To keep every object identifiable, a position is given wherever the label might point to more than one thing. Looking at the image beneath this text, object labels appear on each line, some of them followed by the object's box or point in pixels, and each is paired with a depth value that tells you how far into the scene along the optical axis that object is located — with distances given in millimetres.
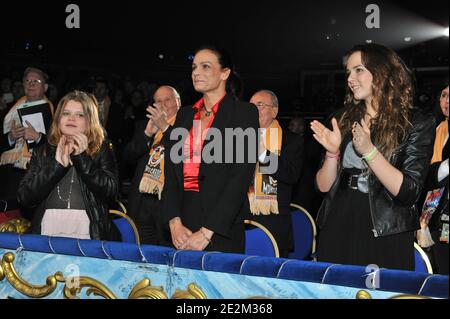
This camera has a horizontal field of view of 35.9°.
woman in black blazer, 3137
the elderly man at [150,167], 4770
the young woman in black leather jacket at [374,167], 2854
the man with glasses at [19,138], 5336
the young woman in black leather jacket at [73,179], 3521
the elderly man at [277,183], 4980
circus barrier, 2330
